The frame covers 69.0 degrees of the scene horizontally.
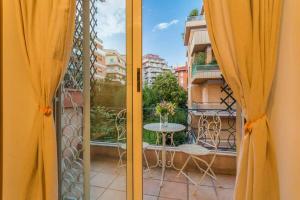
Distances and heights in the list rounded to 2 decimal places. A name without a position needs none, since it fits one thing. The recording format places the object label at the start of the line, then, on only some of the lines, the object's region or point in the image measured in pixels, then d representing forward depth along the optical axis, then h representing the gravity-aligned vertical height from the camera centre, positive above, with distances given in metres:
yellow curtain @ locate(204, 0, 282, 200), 1.11 +0.13
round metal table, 2.47 -0.35
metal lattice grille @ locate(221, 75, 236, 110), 1.65 +0.00
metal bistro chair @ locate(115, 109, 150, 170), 1.65 -0.27
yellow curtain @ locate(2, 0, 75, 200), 1.45 +0.07
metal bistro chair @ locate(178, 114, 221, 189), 2.21 -0.49
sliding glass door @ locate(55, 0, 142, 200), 1.60 -0.07
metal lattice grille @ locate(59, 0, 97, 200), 1.71 -0.20
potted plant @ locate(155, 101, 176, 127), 2.28 -0.12
